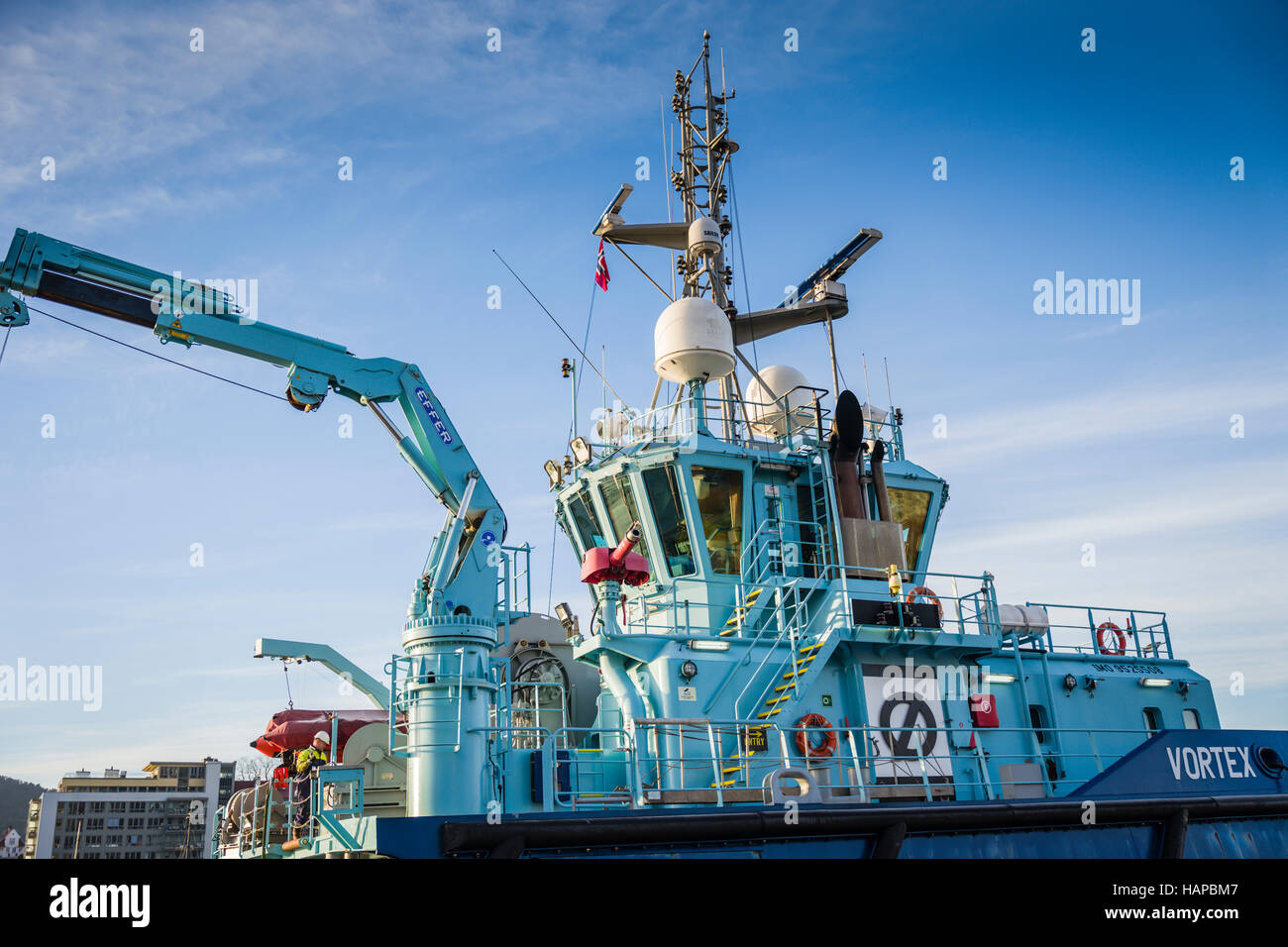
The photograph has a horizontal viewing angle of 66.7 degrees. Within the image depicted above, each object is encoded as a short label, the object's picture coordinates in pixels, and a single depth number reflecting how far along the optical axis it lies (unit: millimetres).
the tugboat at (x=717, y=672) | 10172
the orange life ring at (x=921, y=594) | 15233
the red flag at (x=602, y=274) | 21172
